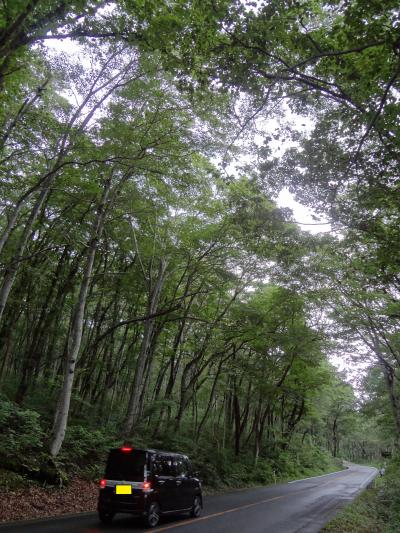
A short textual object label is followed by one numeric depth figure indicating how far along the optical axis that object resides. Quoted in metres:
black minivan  8.89
